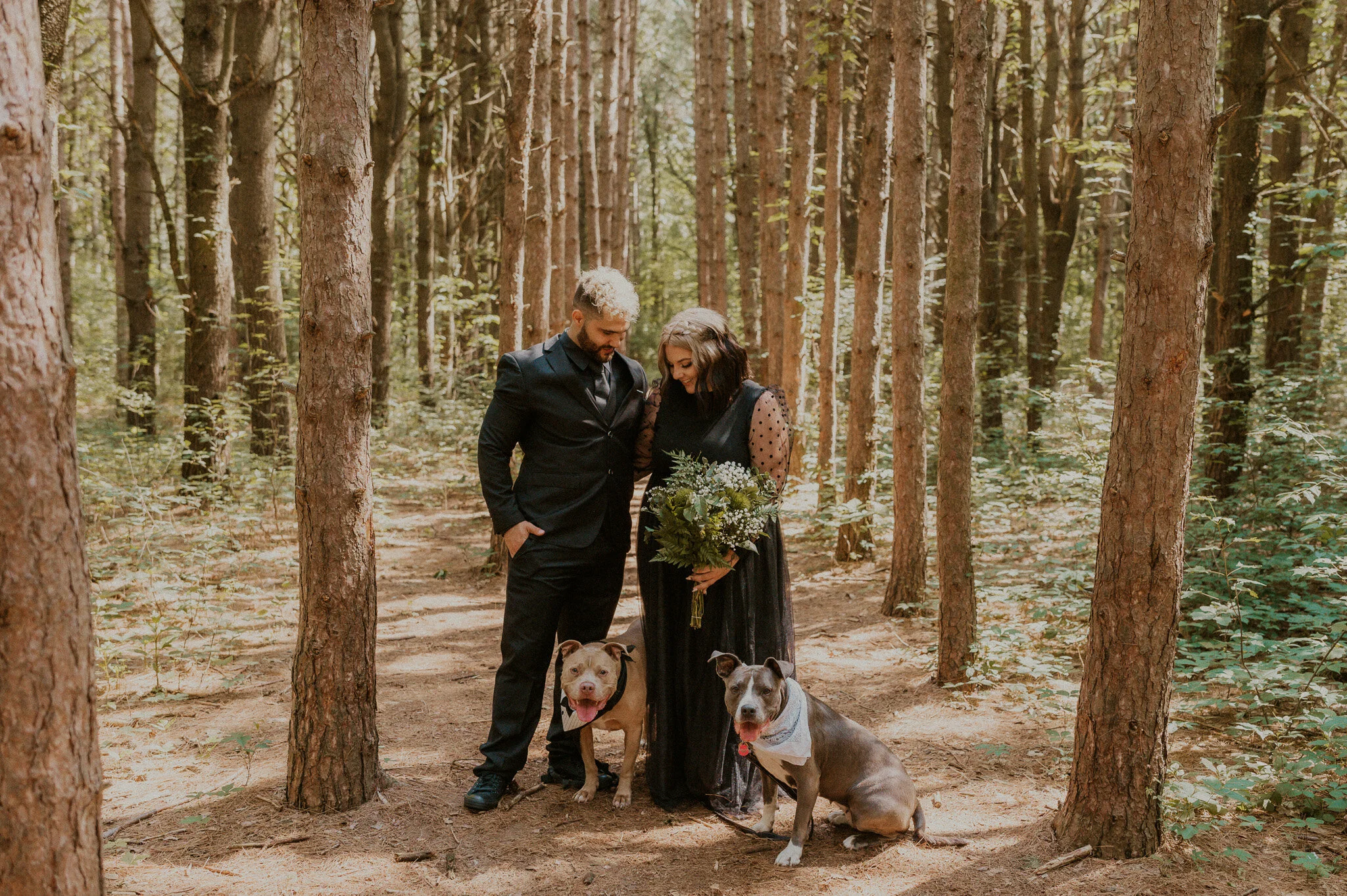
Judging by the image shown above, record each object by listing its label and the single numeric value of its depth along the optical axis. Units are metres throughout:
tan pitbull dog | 4.32
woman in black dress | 4.52
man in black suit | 4.63
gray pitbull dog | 3.98
